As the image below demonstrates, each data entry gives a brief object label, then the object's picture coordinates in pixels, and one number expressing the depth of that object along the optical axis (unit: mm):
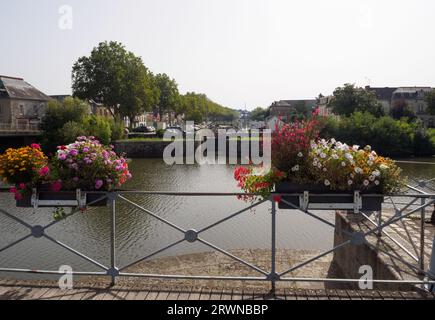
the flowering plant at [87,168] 4883
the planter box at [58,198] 4859
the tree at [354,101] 63812
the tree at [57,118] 43438
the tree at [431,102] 65688
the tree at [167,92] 88938
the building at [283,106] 114438
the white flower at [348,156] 4730
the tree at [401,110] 69888
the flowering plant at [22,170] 4859
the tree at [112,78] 58406
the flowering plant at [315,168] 4738
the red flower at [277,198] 4613
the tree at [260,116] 148875
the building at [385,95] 83738
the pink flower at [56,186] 4816
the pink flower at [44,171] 4824
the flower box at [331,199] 4715
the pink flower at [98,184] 4840
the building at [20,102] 57688
